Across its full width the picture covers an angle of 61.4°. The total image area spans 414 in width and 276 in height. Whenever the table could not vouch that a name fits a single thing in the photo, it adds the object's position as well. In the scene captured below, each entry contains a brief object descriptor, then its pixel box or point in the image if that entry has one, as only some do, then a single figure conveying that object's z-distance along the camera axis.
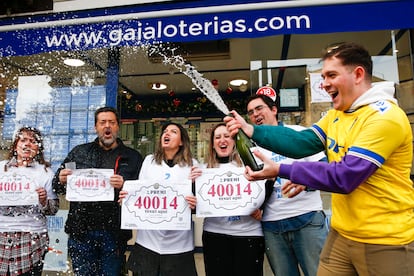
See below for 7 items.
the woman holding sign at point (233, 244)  2.58
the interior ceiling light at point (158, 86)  5.54
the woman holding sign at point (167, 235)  2.65
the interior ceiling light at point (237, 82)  5.43
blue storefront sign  3.44
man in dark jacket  2.87
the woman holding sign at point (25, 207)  2.93
